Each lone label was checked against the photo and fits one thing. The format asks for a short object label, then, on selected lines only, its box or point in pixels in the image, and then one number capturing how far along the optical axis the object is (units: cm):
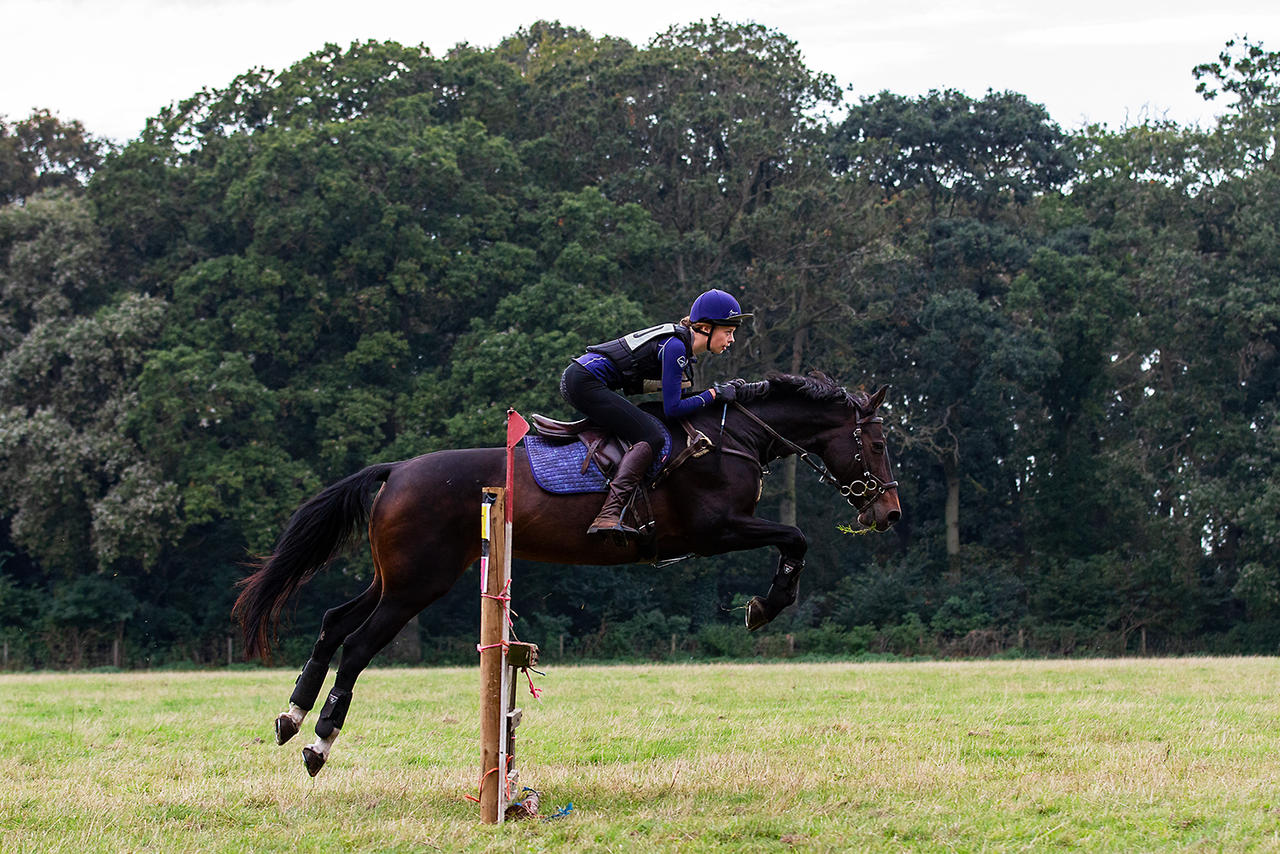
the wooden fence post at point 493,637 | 1728
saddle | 1989
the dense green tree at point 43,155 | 9337
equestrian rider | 1995
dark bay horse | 1962
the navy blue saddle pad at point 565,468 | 1969
